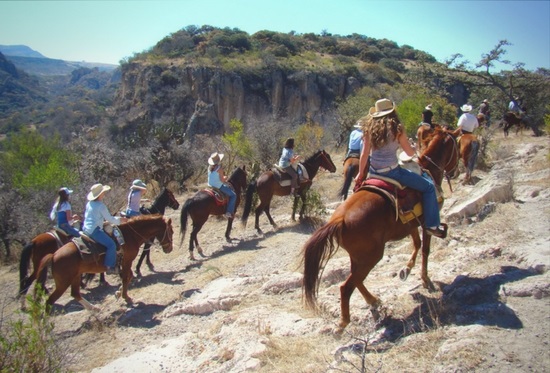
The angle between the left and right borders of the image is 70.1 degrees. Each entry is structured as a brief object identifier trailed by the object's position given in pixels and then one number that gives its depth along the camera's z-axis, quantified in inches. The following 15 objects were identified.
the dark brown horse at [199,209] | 403.9
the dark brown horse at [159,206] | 391.9
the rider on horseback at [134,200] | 375.6
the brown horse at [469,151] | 386.0
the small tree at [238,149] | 774.5
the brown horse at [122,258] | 288.2
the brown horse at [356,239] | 175.2
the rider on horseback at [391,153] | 184.1
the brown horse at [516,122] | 678.5
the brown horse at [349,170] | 407.5
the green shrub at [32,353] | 167.2
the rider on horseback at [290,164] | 437.7
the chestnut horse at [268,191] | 439.8
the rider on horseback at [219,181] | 419.3
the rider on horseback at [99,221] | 294.8
